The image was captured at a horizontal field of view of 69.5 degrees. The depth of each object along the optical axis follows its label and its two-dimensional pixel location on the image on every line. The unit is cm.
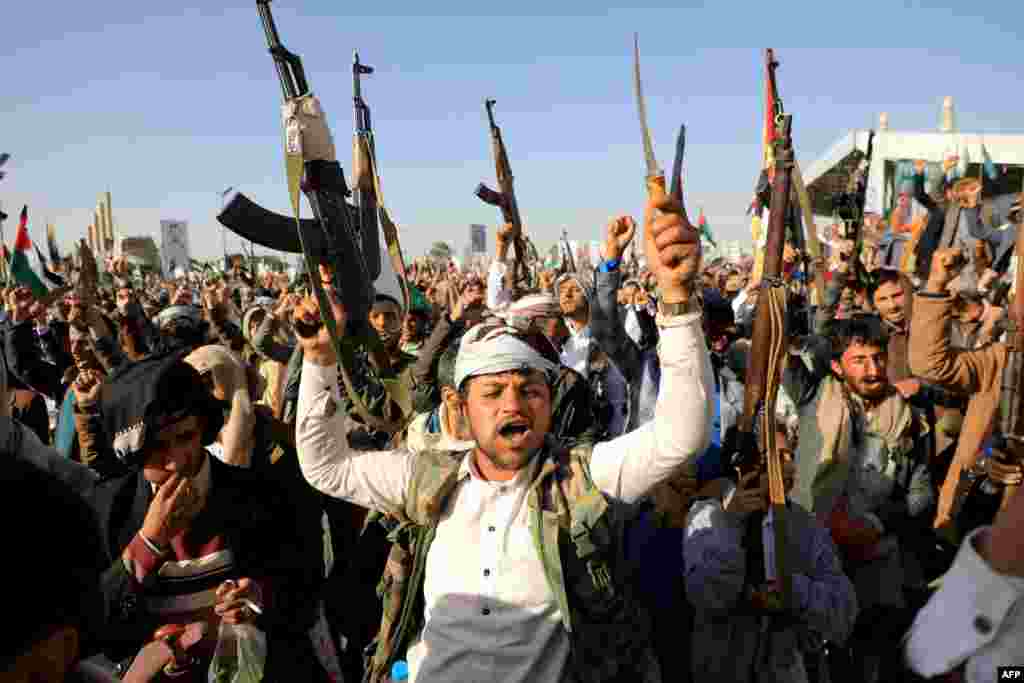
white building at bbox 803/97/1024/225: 2403
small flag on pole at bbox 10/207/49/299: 775
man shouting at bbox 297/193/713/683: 183
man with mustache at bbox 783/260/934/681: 301
